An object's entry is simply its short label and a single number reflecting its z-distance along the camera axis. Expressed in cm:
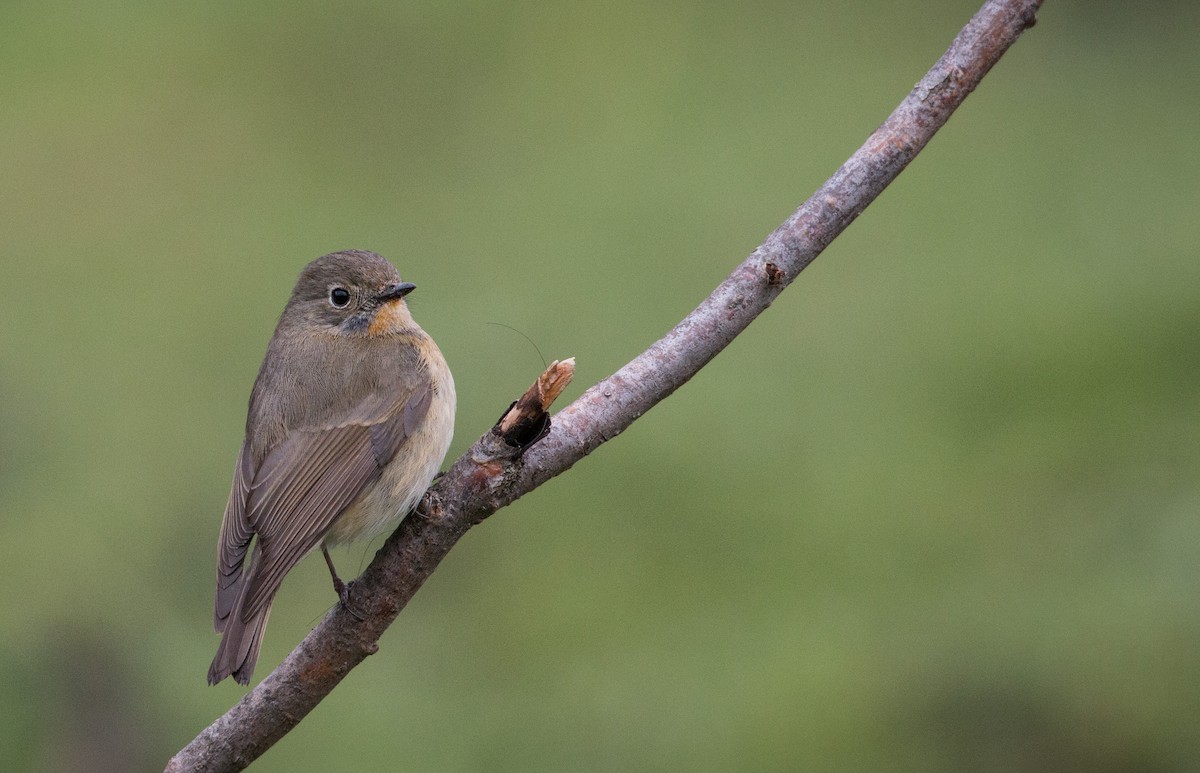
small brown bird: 760
